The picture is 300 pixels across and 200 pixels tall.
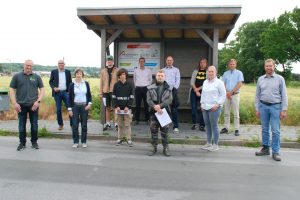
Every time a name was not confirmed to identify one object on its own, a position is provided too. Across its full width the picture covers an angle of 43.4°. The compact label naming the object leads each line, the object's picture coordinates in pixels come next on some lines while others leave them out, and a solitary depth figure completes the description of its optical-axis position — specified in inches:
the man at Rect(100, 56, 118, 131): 400.5
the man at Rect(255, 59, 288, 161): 298.7
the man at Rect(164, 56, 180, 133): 406.9
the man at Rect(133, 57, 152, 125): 426.9
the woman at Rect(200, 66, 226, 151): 323.9
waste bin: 508.4
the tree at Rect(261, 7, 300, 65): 2394.2
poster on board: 479.5
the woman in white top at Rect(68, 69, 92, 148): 338.6
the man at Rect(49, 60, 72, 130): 405.4
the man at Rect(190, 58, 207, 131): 406.0
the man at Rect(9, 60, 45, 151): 321.7
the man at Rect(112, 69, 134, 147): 344.2
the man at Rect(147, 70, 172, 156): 313.7
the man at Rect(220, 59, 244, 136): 389.4
